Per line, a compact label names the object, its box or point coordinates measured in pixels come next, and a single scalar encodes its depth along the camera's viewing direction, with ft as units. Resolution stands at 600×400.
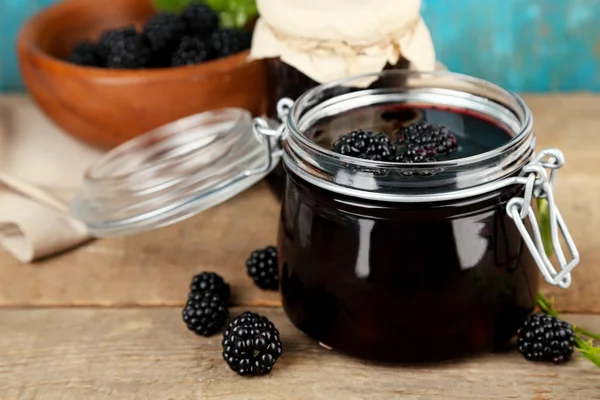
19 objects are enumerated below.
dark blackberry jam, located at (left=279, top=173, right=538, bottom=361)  1.61
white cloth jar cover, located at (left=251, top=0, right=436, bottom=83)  1.84
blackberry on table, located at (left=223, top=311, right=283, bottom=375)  1.67
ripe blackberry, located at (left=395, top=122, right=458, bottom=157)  1.67
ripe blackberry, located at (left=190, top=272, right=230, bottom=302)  1.81
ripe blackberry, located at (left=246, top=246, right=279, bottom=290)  1.87
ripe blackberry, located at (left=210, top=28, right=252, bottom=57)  2.18
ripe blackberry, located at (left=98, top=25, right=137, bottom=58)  2.19
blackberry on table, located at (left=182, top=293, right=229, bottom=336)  1.76
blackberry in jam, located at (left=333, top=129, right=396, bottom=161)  1.65
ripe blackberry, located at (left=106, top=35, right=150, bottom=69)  2.15
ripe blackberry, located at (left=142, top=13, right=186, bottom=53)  2.18
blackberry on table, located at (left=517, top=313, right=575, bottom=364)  1.68
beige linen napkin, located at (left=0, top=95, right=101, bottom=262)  2.00
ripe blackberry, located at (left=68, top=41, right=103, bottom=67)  2.20
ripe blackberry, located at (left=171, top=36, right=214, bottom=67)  2.16
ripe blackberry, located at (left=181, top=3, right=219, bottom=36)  2.25
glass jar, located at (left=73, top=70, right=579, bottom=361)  1.61
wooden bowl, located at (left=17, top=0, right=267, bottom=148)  2.12
